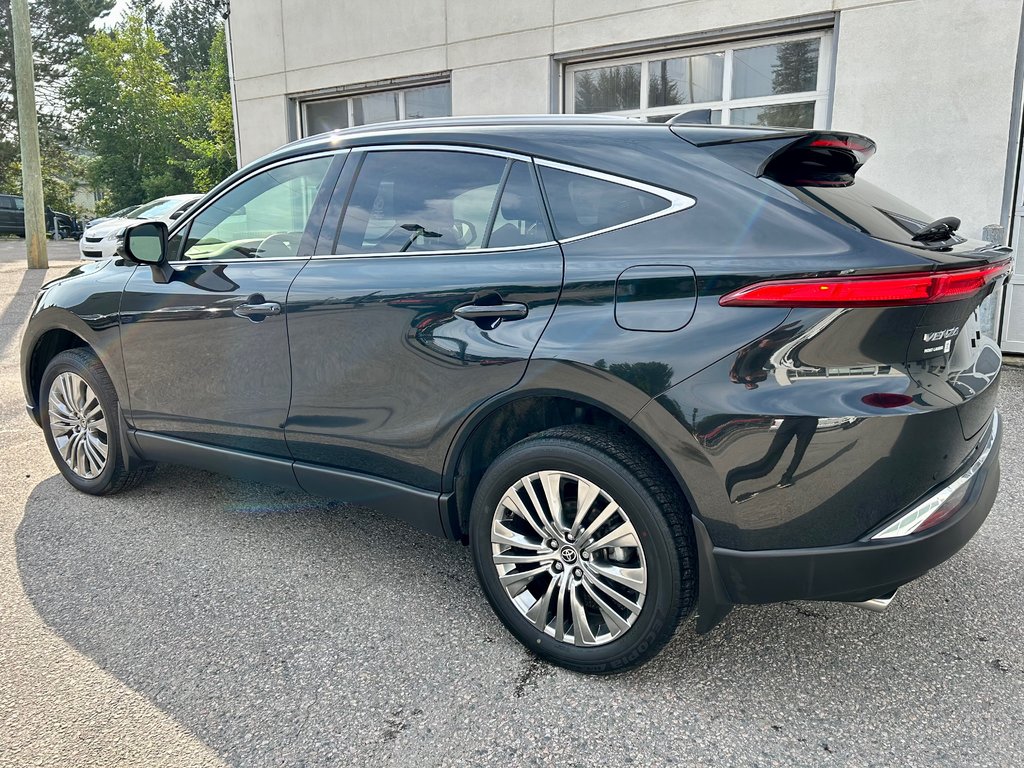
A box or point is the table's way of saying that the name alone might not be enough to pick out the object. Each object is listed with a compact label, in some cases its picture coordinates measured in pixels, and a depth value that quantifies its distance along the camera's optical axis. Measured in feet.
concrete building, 21.98
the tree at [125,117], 133.39
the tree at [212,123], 88.33
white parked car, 50.55
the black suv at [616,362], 6.51
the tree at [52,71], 144.87
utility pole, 50.14
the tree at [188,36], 171.42
